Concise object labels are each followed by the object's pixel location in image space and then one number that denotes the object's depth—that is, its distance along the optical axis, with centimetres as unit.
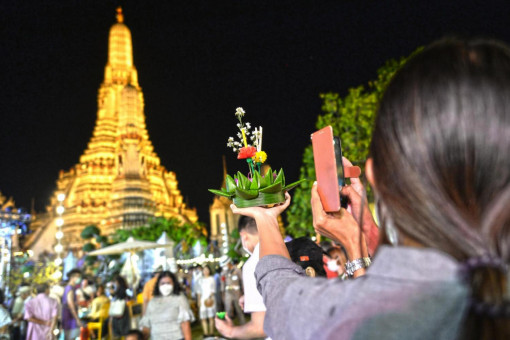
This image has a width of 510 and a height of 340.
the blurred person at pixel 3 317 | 643
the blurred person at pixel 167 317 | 506
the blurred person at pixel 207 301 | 1062
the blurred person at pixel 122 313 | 900
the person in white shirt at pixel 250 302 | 284
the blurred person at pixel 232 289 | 1187
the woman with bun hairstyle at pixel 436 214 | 68
